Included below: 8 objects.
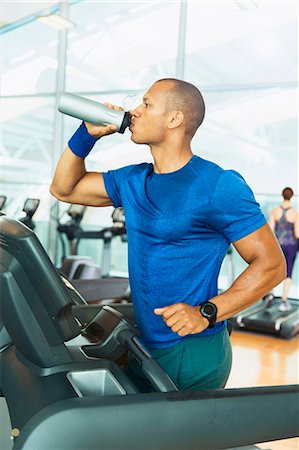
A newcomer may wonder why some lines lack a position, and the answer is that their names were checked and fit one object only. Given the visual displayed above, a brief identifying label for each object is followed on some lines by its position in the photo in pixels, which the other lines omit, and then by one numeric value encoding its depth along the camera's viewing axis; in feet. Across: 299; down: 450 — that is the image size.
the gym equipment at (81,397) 3.44
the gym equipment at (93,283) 12.63
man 4.11
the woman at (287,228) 17.07
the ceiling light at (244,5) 20.41
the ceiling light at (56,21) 18.16
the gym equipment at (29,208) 17.75
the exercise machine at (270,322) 15.01
